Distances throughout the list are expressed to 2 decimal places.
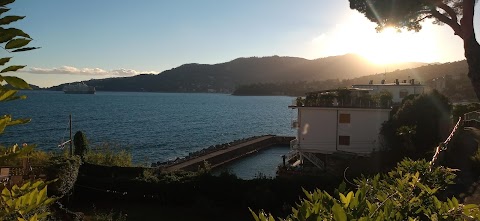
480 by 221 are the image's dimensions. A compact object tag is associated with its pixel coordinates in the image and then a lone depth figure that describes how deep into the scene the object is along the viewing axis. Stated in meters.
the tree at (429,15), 10.78
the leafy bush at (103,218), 16.48
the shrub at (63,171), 21.66
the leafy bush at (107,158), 29.64
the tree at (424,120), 25.91
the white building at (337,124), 29.88
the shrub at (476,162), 18.68
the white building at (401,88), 38.72
